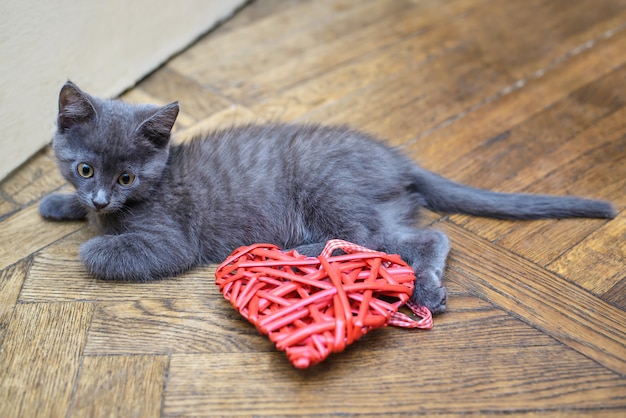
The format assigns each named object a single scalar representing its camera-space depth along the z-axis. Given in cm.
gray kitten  71
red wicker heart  64
